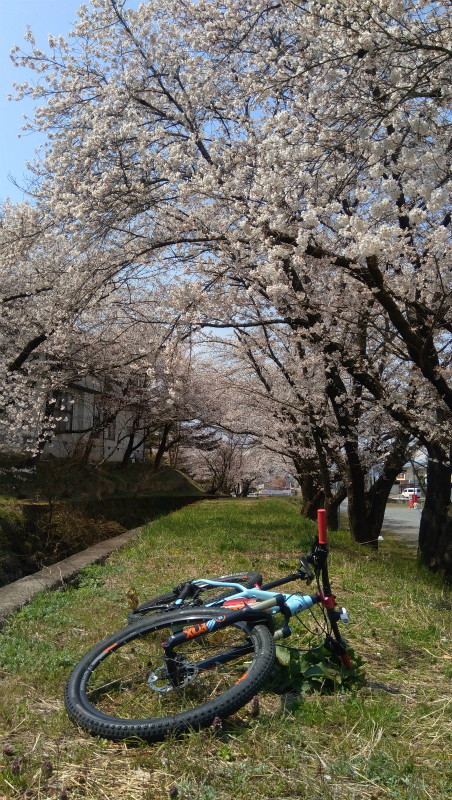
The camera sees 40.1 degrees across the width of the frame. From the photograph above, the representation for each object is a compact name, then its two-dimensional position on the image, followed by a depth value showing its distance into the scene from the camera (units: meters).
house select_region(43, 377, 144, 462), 19.70
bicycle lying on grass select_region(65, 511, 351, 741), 2.65
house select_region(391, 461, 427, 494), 69.94
